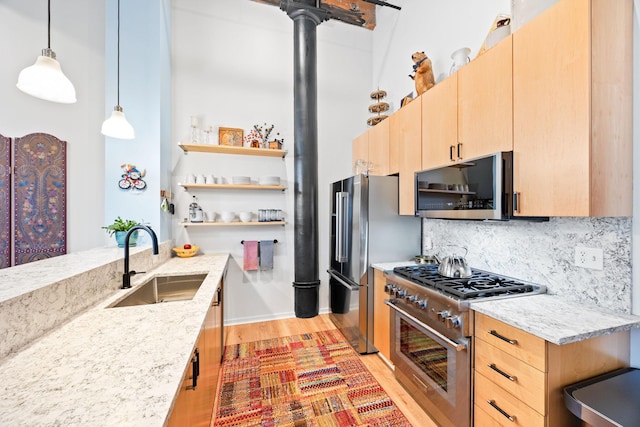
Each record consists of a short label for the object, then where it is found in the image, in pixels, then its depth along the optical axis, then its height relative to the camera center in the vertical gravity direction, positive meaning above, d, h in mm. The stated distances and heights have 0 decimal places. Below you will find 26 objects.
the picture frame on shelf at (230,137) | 3199 +910
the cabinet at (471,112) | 1553 +675
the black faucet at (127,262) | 1680 -325
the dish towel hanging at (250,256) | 3227 -537
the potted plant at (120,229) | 2186 -142
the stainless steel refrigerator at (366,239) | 2518 -270
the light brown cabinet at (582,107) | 1186 +489
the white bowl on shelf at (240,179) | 3151 +384
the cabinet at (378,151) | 2702 +689
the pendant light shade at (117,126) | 2002 +653
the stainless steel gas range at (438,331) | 1489 -762
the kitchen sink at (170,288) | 1980 -610
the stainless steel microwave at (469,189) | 1530 +149
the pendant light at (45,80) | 1396 +712
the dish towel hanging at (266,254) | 3277 -526
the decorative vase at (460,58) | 2014 +1177
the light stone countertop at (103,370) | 640 -491
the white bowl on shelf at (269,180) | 3227 +386
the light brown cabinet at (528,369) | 1123 -726
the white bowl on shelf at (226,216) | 3125 -50
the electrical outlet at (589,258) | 1390 -251
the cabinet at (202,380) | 925 -779
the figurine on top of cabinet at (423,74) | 2389 +1249
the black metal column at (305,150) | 3209 +761
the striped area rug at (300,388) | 1788 -1384
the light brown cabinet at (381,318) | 2307 -964
